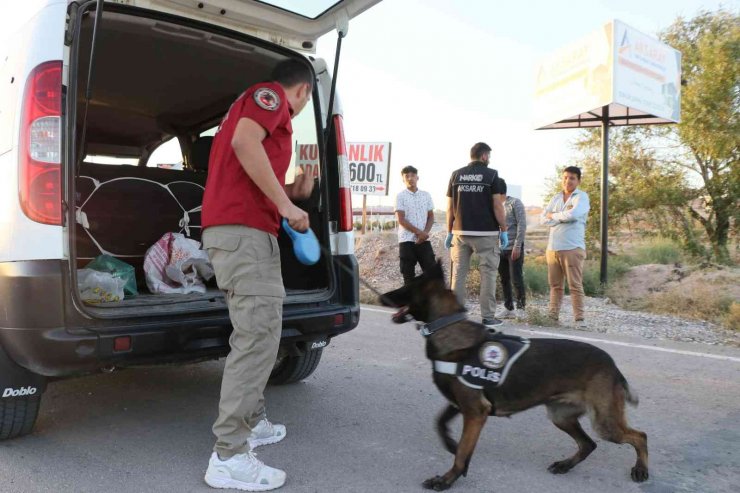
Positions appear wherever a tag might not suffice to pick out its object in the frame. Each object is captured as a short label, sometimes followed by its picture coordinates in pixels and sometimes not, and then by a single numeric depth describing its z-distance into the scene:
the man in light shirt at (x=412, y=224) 6.94
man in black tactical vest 5.92
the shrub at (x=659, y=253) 13.80
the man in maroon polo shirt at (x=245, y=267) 2.58
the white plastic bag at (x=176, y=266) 4.04
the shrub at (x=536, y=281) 9.89
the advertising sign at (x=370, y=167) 14.48
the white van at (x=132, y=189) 2.55
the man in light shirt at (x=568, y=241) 6.48
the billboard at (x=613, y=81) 10.84
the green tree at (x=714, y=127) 13.82
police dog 2.67
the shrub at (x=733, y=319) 6.57
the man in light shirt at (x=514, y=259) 7.59
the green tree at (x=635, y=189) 15.18
